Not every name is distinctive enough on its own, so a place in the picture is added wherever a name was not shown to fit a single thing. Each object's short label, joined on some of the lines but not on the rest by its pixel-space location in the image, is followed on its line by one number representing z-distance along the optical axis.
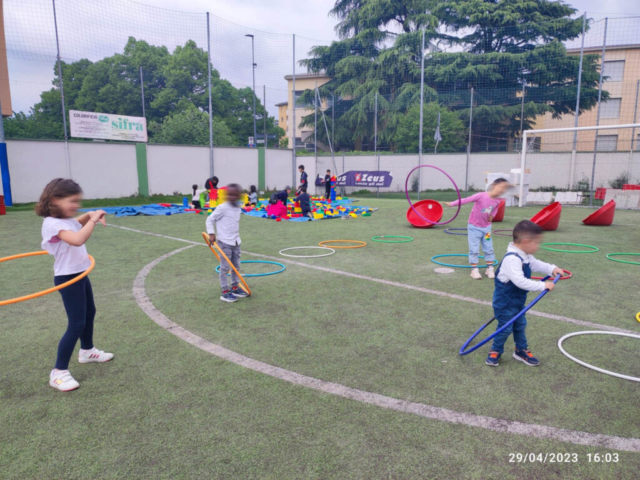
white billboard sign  18.91
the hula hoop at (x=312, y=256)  7.94
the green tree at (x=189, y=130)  33.91
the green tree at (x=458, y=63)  24.25
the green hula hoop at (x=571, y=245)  8.02
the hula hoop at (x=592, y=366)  3.34
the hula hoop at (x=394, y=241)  9.53
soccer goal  20.69
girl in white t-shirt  3.17
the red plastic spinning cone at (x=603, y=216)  11.85
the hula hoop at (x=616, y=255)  7.12
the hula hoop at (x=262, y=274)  6.55
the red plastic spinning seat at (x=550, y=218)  11.01
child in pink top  6.42
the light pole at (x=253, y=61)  23.19
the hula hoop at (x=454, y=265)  6.79
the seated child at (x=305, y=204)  14.33
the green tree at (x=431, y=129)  24.92
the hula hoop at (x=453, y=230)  10.83
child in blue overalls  3.43
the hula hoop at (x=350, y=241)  9.02
